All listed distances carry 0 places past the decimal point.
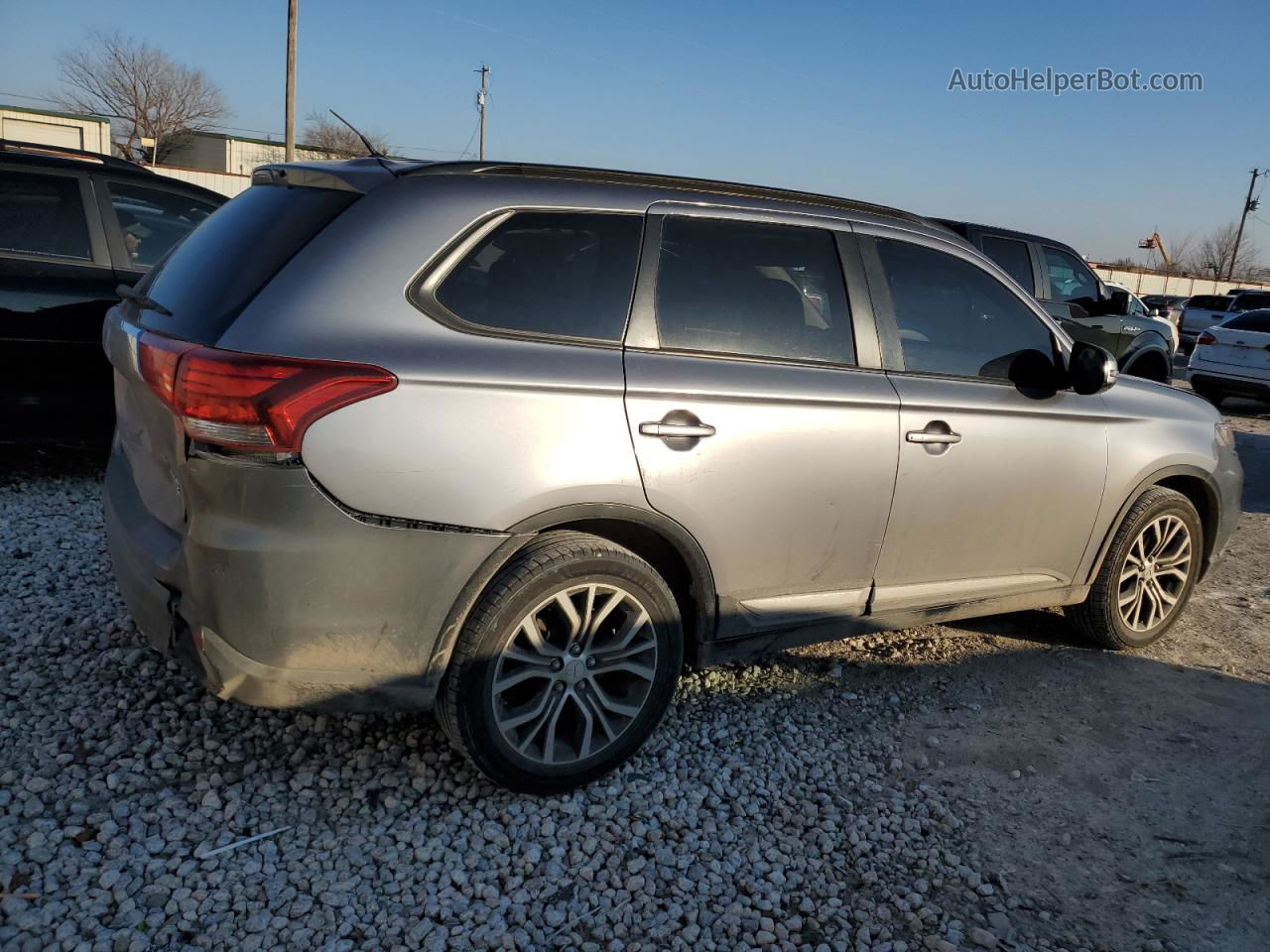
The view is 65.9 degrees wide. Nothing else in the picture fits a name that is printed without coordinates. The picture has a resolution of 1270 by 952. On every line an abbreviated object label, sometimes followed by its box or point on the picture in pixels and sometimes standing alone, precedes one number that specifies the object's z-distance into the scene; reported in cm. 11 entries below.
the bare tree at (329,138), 5248
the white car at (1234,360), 1298
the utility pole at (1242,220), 7550
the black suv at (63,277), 532
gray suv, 254
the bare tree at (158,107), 6028
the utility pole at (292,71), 2278
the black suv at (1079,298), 915
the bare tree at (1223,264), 8138
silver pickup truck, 2292
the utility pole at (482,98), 5112
